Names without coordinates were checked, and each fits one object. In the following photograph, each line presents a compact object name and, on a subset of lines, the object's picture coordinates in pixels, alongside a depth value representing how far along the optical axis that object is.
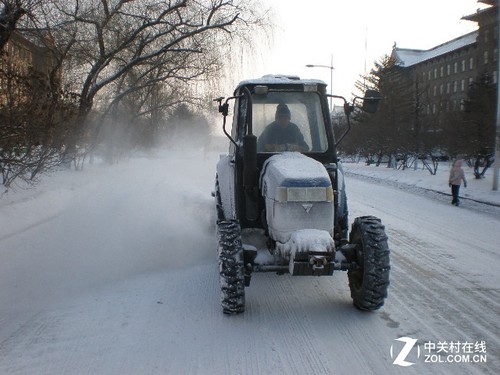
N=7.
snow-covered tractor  4.96
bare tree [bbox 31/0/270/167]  18.95
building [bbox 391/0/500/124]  59.88
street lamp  36.09
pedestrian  15.35
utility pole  17.23
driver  6.09
